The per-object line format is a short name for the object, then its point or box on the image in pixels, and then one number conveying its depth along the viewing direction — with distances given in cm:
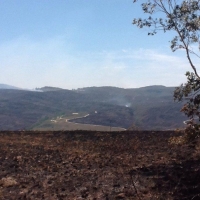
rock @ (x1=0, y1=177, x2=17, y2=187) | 1063
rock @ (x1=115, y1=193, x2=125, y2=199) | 923
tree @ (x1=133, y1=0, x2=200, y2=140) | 1198
